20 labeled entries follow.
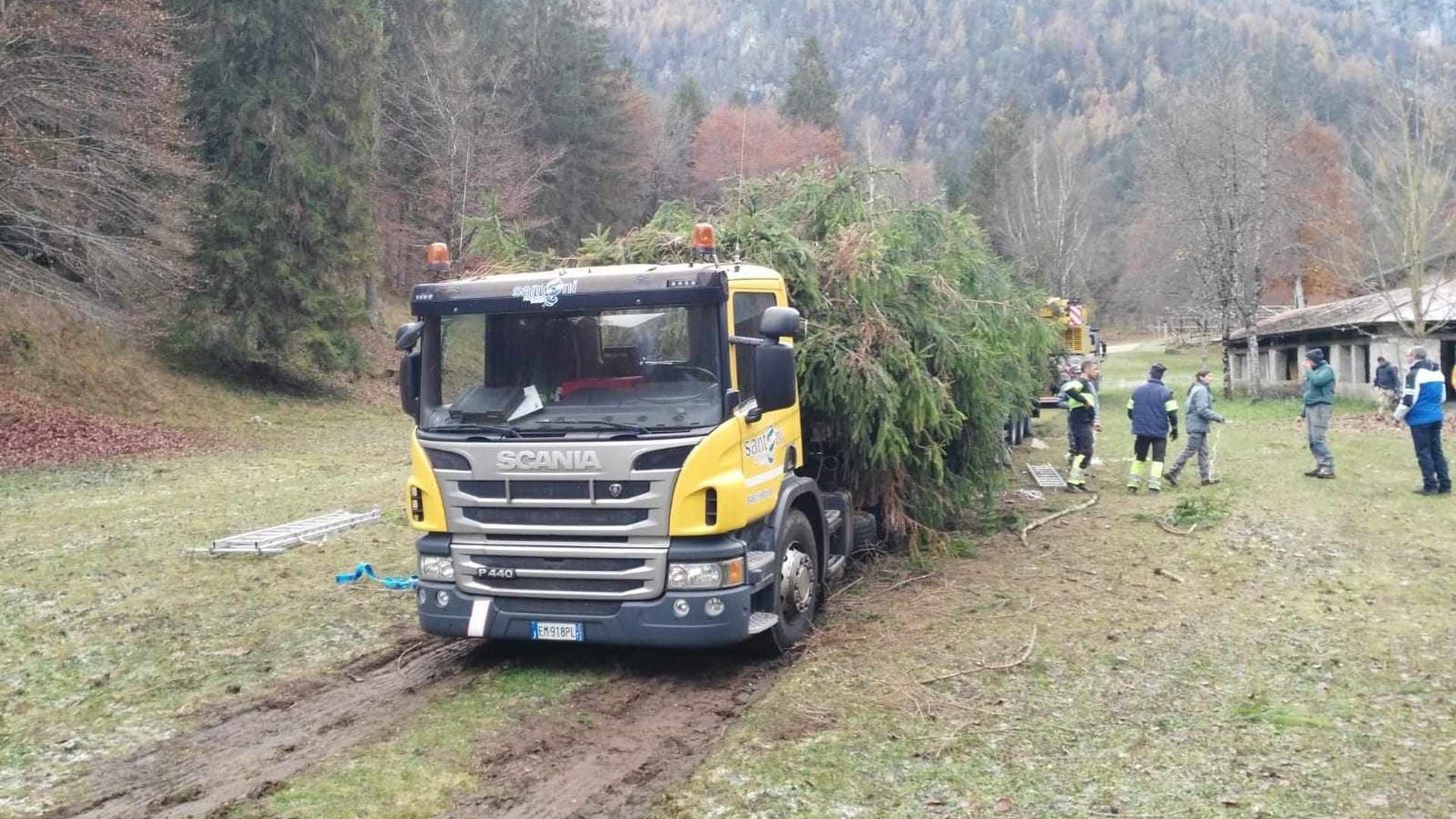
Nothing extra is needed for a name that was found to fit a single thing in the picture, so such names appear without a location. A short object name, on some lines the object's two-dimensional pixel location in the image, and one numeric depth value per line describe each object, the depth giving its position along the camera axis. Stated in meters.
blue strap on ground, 9.26
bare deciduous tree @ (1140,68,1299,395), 34.00
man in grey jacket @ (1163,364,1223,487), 14.42
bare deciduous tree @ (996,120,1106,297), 49.72
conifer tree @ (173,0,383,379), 25.78
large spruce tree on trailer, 8.87
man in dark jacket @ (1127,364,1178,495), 13.98
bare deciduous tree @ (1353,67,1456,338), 27.89
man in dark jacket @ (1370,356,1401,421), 24.20
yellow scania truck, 6.36
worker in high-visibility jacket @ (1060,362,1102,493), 14.56
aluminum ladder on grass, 10.77
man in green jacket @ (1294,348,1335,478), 14.54
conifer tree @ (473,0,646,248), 39.91
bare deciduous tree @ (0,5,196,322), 18.70
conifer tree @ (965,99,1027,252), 65.62
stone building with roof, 27.30
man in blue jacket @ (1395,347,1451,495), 13.02
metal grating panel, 15.02
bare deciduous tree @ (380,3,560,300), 32.09
